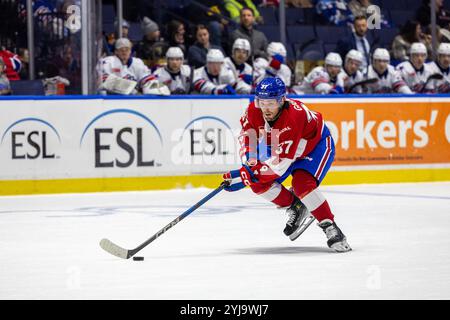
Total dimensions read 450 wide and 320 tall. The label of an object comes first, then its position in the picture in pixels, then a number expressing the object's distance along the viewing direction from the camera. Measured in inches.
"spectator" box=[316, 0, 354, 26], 594.5
